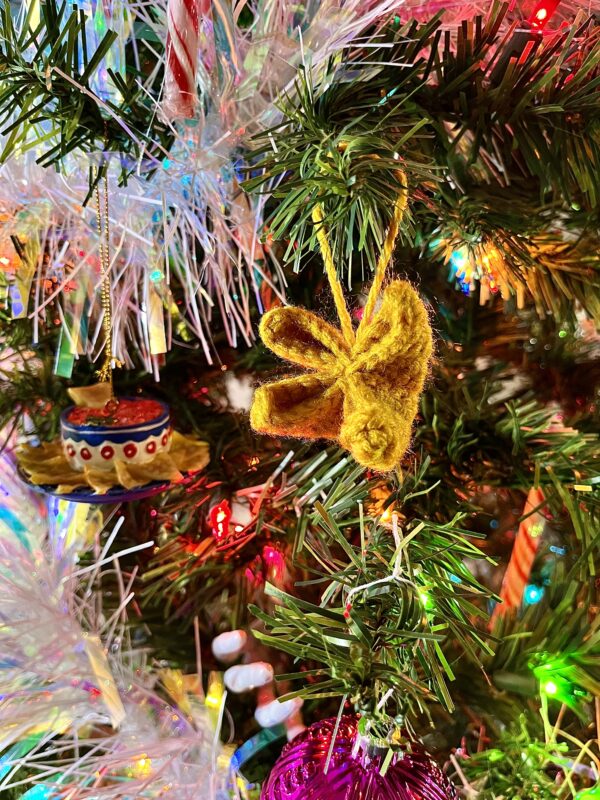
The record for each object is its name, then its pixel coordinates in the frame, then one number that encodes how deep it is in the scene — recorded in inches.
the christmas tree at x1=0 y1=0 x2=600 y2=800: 9.8
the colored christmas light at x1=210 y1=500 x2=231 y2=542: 18.7
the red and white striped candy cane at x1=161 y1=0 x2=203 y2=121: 10.1
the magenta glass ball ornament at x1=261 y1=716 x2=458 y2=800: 10.4
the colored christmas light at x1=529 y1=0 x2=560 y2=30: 12.1
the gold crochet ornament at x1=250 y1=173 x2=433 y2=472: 9.1
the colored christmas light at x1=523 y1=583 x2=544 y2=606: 17.8
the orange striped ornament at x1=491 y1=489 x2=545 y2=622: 17.9
